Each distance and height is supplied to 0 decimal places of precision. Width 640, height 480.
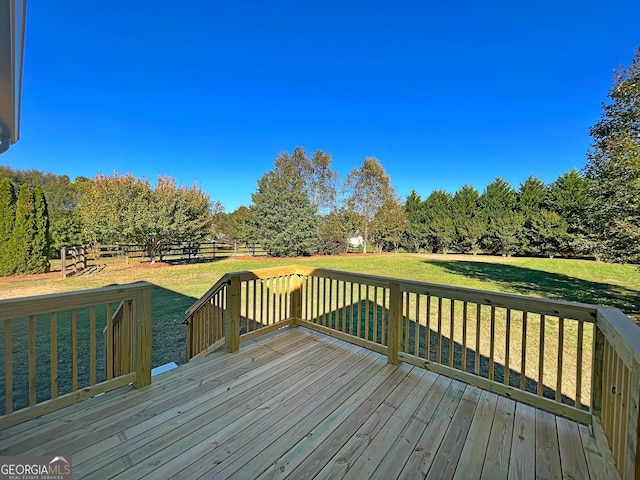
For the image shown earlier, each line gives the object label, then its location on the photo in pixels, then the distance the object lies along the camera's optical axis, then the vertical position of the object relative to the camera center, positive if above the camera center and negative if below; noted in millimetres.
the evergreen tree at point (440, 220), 20766 +1402
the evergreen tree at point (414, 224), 21828 +1078
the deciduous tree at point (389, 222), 20641 +1148
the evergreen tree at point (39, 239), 9258 -295
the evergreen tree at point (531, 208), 17578 +2105
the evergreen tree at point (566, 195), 15867 +2816
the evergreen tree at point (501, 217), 18516 +1517
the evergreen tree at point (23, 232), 8945 -43
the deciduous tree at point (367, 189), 20047 +3710
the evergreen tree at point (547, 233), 16578 +385
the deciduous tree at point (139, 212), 10820 +894
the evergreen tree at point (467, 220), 19781 +1365
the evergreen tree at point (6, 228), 8758 +82
